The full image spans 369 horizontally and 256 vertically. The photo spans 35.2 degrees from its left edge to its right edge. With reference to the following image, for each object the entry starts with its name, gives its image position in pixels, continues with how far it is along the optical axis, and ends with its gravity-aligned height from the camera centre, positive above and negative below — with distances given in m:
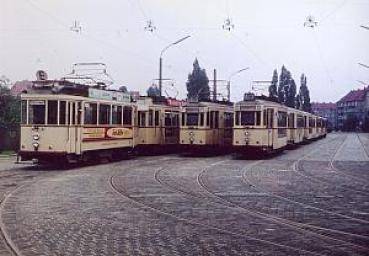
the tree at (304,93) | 122.69 +7.49
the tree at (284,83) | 107.49 +8.48
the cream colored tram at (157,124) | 29.25 +0.10
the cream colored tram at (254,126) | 26.53 +0.07
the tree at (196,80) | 88.90 +7.35
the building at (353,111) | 120.25 +4.55
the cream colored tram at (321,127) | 63.33 +0.10
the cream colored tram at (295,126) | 34.28 +0.10
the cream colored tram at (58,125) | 19.88 -0.01
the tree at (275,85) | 94.69 +7.37
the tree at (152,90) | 80.46 +5.12
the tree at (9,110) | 30.02 +0.76
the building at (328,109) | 184.02 +5.99
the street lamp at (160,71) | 33.56 +3.23
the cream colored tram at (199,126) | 28.75 +0.04
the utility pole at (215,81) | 40.28 +3.39
